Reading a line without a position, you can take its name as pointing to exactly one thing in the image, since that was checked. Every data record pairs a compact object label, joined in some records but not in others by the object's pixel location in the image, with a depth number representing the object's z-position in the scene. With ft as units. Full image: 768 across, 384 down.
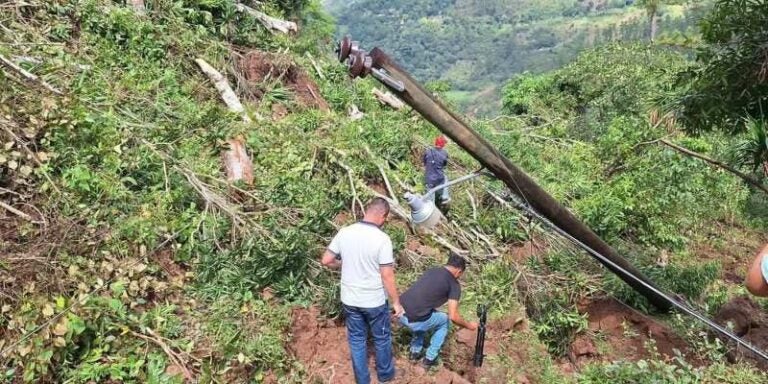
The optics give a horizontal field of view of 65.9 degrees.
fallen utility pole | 12.33
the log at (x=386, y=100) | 42.34
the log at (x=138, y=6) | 31.73
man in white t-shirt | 13.98
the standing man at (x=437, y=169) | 27.20
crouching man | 16.11
